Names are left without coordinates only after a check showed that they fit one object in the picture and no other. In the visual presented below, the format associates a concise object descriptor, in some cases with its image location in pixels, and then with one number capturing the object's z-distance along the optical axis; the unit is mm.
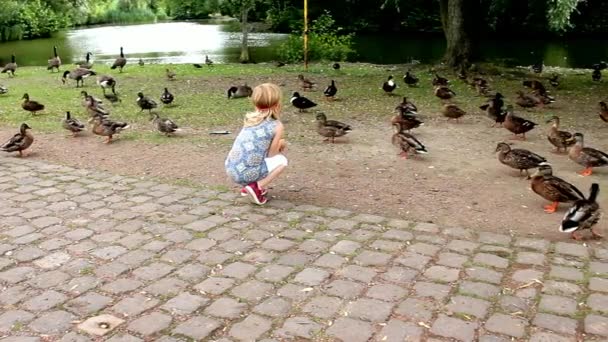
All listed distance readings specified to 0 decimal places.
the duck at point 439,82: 15547
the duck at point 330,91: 14312
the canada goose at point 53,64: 22422
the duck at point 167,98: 13742
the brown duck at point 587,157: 8125
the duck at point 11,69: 21625
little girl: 6777
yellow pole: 20647
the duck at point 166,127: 10523
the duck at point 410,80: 16469
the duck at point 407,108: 11609
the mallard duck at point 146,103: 12891
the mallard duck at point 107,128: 10188
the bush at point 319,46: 26578
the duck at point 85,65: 21344
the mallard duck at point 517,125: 10266
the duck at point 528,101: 13046
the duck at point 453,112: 11797
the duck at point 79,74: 17875
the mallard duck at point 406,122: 10438
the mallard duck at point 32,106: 12894
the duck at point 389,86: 14883
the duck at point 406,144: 8977
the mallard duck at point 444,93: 13836
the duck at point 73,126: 10688
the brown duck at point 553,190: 6539
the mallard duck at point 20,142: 9195
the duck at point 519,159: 7961
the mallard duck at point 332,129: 10039
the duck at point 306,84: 15836
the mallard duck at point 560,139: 9312
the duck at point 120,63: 21781
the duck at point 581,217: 5617
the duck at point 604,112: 11539
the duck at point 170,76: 18750
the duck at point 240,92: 14898
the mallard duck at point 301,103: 12914
